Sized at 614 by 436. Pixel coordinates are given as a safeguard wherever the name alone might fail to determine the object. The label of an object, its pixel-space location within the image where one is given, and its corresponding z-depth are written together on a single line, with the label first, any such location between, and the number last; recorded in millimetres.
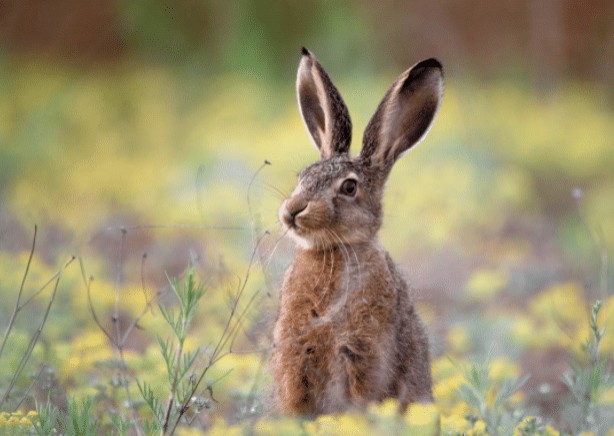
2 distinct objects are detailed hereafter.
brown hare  6992
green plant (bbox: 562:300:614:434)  6500
